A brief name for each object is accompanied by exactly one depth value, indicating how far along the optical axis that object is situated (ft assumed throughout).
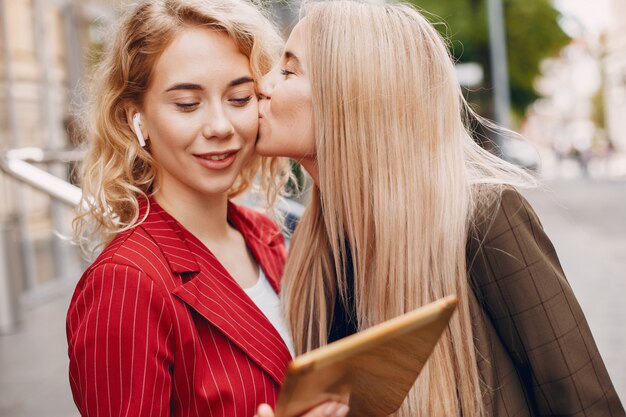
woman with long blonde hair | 5.83
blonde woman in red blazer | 5.24
